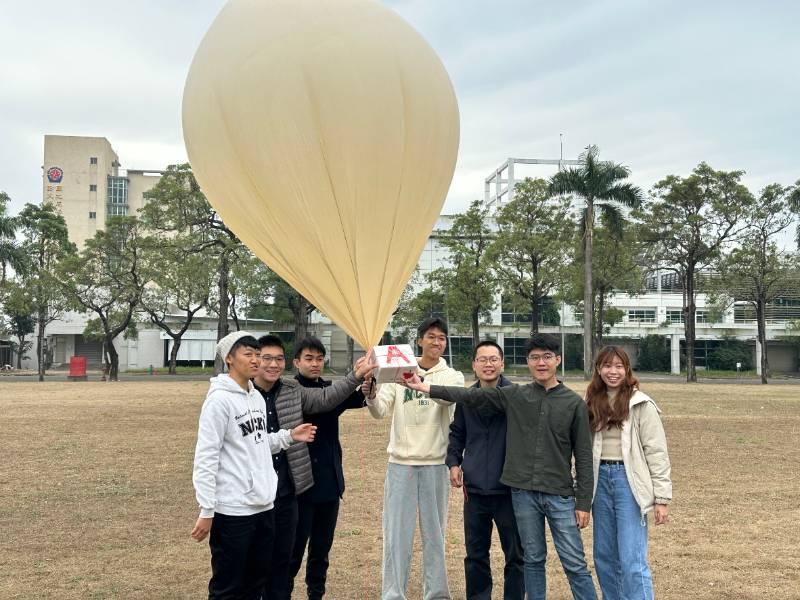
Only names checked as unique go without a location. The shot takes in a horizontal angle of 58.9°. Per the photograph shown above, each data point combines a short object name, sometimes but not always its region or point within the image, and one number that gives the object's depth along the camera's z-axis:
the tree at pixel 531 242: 30.70
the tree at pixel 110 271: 32.69
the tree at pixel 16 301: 32.59
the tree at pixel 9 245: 32.66
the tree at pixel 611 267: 31.97
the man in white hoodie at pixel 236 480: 3.51
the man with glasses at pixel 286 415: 4.04
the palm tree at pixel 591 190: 29.45
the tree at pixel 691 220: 30.73
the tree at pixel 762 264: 30.86
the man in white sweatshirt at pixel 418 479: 4.49
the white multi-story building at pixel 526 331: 48.12
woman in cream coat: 3.95
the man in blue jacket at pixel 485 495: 4.26
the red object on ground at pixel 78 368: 33.38
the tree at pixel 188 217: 28.56
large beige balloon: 4.39
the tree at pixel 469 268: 31.95
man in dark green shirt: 3.94
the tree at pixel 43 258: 32.94
